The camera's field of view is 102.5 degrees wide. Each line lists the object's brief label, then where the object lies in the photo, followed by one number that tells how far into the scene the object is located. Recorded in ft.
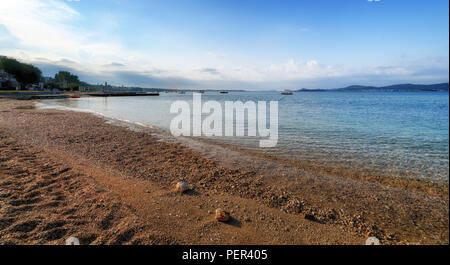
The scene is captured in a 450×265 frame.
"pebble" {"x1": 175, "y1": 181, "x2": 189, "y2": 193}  16.61
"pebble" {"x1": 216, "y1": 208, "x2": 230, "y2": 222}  12.66
